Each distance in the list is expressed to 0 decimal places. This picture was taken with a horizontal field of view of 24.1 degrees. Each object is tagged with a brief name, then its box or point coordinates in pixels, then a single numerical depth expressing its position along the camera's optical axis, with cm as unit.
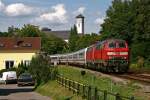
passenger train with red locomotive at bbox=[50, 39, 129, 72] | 3031
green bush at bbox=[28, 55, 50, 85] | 3630
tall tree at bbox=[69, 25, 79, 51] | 11164
